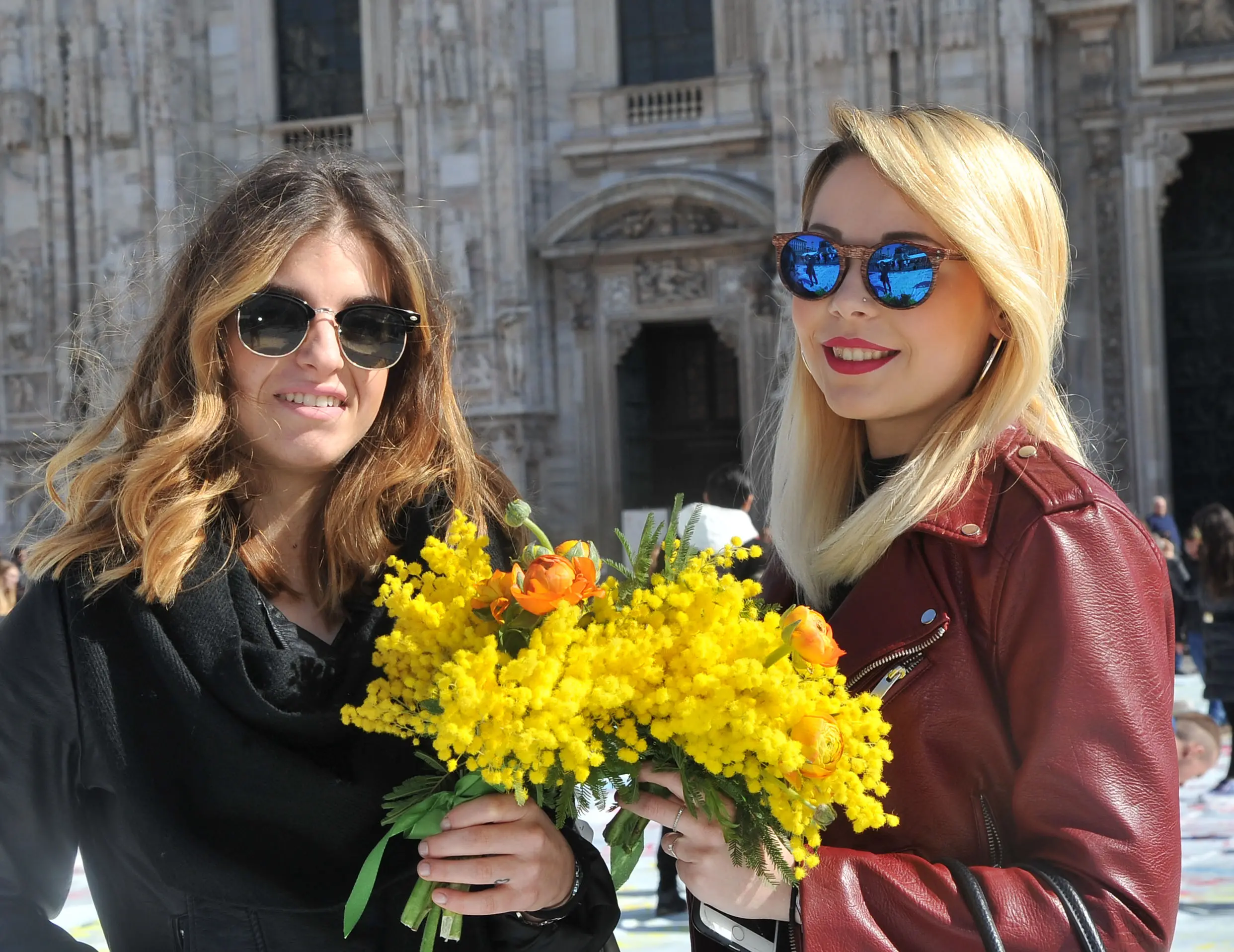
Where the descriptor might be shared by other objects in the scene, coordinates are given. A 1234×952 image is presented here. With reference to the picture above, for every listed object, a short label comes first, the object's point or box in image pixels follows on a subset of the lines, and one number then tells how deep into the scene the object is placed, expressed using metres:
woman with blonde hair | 1.64
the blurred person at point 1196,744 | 6.91
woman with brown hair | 1.99
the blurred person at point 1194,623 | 9.86
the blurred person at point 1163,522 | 13.36
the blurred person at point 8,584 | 8.71
